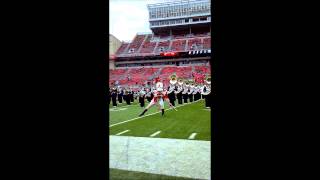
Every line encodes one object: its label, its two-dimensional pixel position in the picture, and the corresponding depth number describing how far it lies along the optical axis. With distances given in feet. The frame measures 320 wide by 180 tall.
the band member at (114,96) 49.60
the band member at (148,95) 59.98
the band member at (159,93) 34.58
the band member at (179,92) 52.80
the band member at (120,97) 59.19
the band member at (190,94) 59.35
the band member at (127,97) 53.68
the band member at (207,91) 41.16
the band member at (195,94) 62.22
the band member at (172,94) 49.49
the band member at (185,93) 56.13
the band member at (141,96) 45.96
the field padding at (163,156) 11.84
